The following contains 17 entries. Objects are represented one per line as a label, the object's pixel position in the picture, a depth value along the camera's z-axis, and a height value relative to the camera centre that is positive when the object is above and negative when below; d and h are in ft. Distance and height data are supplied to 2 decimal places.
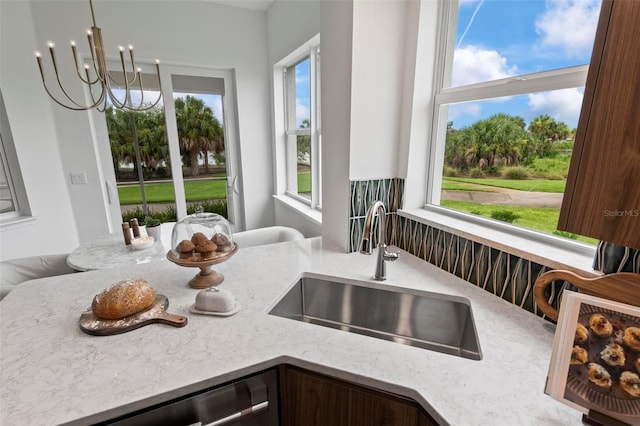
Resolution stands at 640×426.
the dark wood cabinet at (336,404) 2.29 -2.04
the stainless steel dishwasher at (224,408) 2.23 -2.01
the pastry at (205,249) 3.45 -1.09
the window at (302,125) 7.78 +0.91
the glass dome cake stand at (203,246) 3.45 -1.09
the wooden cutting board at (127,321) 2.76 -1.60
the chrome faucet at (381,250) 3.66 -1.22
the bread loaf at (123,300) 2.85 -1.43
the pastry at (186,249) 3.45 -1.09
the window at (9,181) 7.84 -0.70
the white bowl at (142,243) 6.19 -1.84
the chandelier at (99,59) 4.79 +1.59
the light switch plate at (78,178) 8.83 -0.68
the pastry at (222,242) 3.61 -1.07
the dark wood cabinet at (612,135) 1.64 +0.11
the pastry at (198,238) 3.51 -0.99
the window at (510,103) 3.03 +0.62
